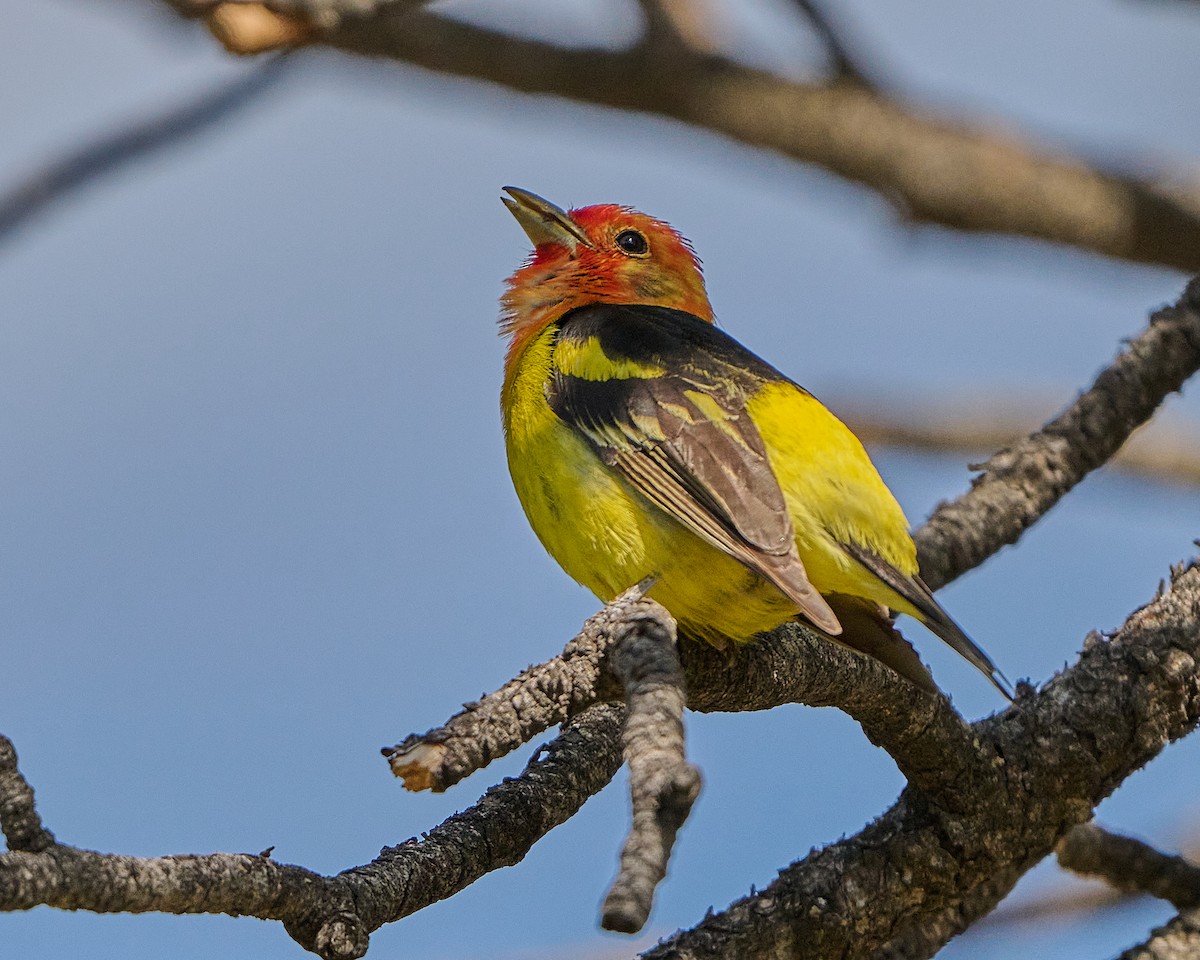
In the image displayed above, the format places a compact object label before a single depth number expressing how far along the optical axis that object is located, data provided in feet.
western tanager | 27.58
